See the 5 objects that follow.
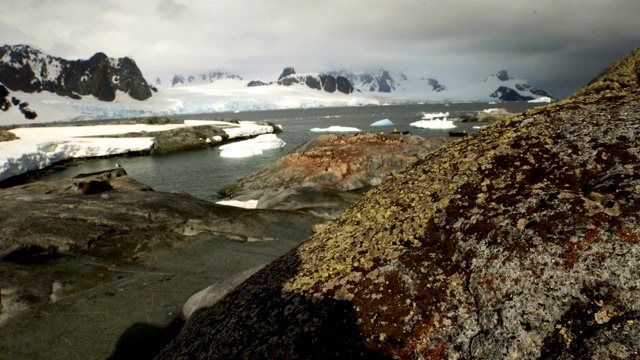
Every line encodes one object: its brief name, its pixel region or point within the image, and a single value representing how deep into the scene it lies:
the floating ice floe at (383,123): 107.88
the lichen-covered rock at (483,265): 2.35
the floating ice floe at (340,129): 97.96
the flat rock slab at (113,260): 6.88
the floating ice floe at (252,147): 60.94
